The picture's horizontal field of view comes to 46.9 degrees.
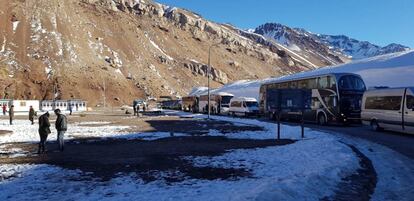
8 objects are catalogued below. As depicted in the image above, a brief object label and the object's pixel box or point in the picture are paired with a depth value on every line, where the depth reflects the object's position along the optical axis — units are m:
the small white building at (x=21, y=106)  82.62
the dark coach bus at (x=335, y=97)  33.59
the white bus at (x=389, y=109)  24.56
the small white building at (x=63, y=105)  91.06
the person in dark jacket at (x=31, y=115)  39.06
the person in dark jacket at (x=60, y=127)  18.53
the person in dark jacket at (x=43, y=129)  17.89
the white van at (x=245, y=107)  53.72
